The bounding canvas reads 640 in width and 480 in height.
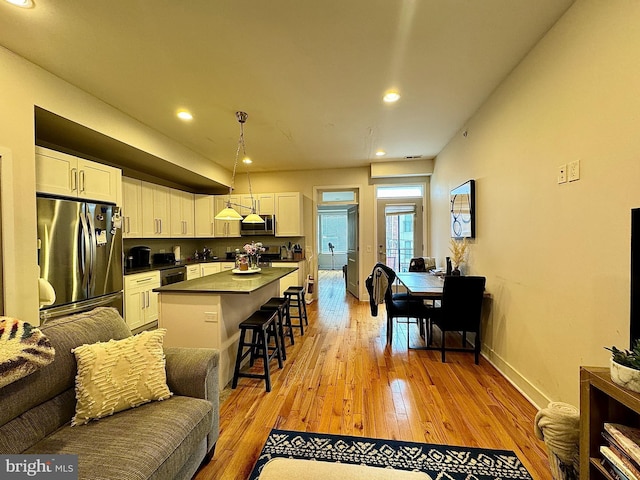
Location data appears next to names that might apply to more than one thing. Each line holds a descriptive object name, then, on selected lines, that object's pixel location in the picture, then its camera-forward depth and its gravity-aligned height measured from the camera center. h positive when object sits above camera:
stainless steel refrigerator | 2.56 -0.15
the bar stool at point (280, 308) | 3.06 -0.78
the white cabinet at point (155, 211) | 4.36 +0.47
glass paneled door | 5.89 +0.09
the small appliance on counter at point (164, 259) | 4.94 -0.36
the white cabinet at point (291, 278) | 5.41 -0.80
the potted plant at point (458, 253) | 3.64 -0.23
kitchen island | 2.49 -0.71
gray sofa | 1.12 -0.86
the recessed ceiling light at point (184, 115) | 3.22 +1.46
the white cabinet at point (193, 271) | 5.04 -0.61
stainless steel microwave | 5.68 +0.21
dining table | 3.00 -0.59
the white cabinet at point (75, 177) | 2.56 +0.65
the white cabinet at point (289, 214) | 5.64 +0.47
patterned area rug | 1.59 -1.35
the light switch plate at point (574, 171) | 1.78 +0.41
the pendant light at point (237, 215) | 3.32 +0.30
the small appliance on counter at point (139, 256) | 4.36 -0.27
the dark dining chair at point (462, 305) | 2.87 -0.73
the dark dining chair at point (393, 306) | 3.25 -0.85
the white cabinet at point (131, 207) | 3.98 +0.47
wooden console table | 1.20 -0.80
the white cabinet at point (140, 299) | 3.68 -0.83
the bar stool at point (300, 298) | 3.90 -0.92
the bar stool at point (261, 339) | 2.49 -1.00
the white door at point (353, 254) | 6.05 -0.42
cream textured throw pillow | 1.34 -0.70
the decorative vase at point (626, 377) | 1.04 -0.55
